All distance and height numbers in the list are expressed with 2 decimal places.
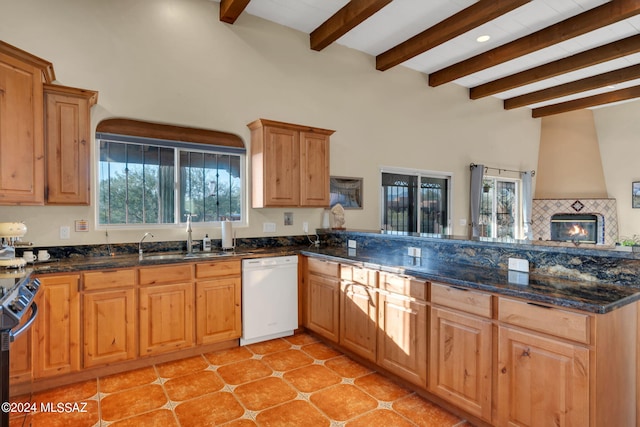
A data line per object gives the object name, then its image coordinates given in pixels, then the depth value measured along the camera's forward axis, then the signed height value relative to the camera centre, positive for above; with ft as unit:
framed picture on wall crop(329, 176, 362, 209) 15.34 +0.91
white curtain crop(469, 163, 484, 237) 20.04 +0.96
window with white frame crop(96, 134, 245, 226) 11.03 +1.08
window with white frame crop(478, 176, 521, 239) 21.42 +0.25
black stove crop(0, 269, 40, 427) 4.67 -1.46
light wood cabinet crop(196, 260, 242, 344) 10.48 -2.69
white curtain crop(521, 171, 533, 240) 22.88 +0.84
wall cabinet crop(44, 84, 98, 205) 9.05 +1.84
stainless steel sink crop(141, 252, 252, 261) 10.08 -1.29
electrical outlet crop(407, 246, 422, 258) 10.16 -1.16
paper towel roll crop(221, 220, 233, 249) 12.17 -0.77
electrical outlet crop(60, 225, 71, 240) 10.06 -0.52
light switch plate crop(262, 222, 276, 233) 13.53 -0.56
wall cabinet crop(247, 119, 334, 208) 12.42 +1.74
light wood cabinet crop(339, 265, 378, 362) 9.37 -2.76
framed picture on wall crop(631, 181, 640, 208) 22.01 +1.01
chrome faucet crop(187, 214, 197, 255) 11.55 -0.92
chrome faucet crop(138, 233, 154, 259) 11.02 -0.97
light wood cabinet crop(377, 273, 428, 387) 8.01 -2.79
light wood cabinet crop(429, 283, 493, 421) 6.74 -2.77
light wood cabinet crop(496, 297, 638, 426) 5.36 -2.53
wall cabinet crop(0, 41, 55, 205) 8.07 +2.05
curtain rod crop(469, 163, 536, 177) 20.26 +2.58
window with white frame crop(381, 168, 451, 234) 17.42 +0.57
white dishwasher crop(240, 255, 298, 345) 11.23 -2.80
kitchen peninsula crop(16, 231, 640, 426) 5.62 -2.26
